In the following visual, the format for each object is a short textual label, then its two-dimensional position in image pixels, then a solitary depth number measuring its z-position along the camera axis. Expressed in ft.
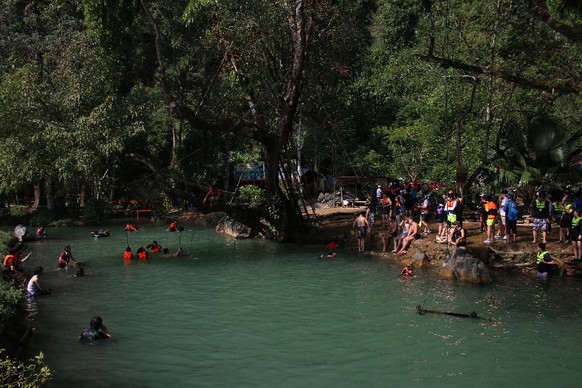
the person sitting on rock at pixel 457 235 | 64.28
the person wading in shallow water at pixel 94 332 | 39.29
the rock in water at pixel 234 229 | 97.10
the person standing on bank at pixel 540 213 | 62.69
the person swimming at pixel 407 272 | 59.77
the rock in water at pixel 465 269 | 56.44
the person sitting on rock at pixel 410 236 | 69.10
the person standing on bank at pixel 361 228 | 75.25
